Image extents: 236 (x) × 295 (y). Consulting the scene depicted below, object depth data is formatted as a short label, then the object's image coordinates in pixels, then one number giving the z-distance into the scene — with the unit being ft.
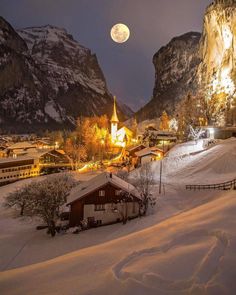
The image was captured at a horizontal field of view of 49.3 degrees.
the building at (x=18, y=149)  268.62
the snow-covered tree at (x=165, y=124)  327.88
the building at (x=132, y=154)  211.61
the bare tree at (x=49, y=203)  81.73
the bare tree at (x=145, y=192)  89.58
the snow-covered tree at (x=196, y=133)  202.84
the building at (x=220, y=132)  190.08
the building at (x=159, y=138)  249.34
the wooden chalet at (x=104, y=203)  85.46
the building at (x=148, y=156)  190.86
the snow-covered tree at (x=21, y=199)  107.01
